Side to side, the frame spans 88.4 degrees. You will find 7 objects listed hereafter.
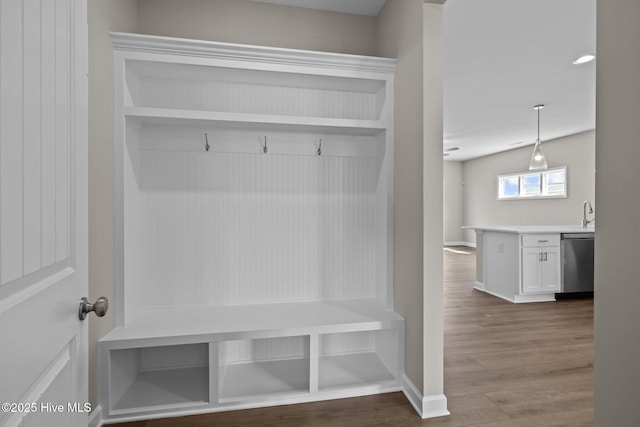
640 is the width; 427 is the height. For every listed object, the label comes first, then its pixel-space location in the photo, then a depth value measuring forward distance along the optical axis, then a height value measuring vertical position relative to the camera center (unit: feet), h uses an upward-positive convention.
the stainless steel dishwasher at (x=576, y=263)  14.26 -2.34
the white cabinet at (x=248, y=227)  6.47 -0.43
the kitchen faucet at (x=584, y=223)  15.86 -0.64
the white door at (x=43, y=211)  1.91 -0.02
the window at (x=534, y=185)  23.22 +1.97
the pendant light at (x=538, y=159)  15.94 +2.46
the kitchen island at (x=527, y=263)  13.62 -2.25
